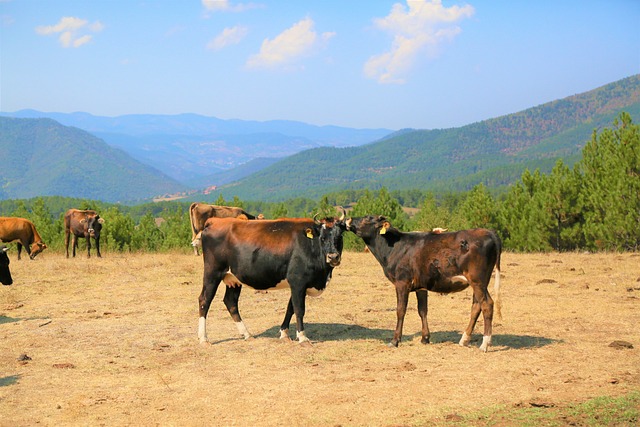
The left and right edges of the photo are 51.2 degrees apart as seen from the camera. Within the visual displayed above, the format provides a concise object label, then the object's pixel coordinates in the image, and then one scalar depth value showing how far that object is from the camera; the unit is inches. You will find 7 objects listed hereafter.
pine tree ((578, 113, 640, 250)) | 1218.6
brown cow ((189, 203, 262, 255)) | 1116.5
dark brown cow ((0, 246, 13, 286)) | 668.1
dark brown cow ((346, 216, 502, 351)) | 461.1
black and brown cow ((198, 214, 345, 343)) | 497.7
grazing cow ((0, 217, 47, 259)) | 1014.4
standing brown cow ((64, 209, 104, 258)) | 1070.4
